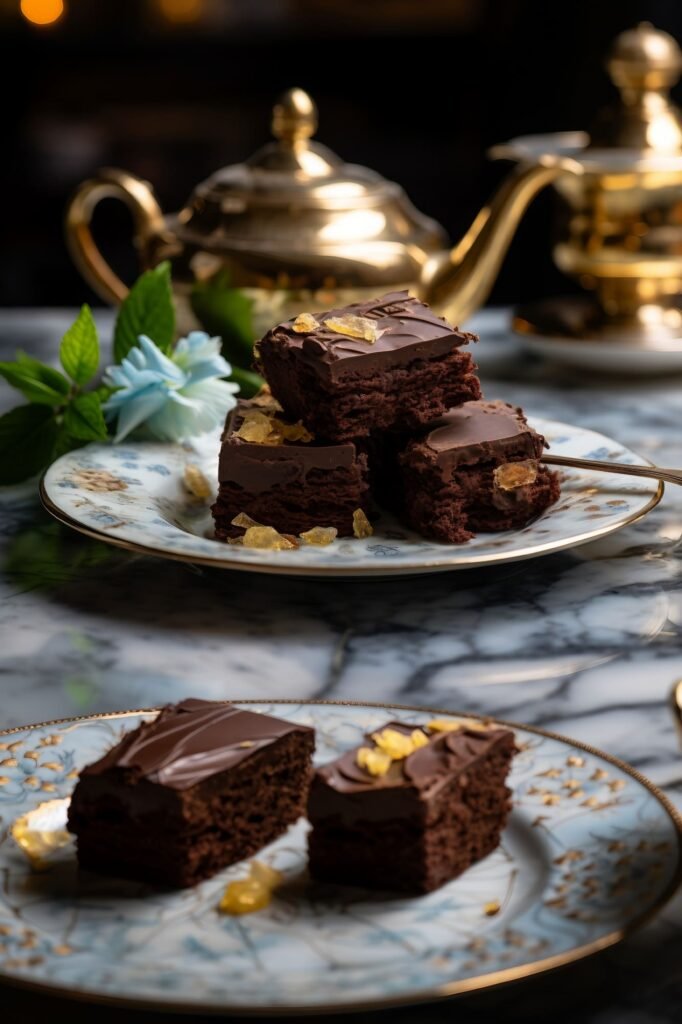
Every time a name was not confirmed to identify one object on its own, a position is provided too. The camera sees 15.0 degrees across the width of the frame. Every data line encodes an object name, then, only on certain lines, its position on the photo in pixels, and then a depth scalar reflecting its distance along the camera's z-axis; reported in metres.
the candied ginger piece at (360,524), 0.82
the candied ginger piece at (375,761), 0.62
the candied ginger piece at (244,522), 0.82
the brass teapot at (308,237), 1.02
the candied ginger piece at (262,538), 0.81
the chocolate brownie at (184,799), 0.62
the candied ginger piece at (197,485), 0.86
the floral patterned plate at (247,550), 0.76
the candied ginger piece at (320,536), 0.81
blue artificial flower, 0.90
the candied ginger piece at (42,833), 0.62
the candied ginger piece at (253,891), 0.61
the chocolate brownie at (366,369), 0.82
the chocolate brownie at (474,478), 0.81
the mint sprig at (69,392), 0.90
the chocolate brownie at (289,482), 0.82
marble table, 0.71
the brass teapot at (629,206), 1.08
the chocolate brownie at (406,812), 0.61
